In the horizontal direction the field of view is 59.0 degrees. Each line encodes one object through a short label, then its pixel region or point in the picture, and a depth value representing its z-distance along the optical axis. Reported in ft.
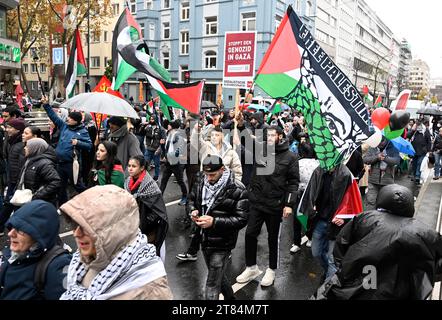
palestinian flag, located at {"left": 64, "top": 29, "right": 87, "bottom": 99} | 28.19
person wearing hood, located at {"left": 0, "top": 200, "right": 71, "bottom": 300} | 7.16
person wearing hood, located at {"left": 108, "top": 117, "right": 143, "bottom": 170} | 19.17
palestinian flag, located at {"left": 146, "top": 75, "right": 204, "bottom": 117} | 19.81
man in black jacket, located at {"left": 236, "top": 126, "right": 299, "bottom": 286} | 14.92
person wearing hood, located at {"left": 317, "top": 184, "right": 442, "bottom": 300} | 8.38
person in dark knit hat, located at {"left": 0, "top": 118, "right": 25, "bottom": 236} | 18.03
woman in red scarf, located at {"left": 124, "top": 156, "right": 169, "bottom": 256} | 12.50
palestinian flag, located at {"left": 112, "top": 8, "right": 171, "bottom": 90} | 21.47
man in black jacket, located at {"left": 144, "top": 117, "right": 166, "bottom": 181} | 32.53
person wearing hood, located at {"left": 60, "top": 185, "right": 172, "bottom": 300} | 6.33
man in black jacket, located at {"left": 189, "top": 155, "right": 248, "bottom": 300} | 11.91
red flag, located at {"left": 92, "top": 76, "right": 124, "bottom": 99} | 25.49
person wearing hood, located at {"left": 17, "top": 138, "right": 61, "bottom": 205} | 14.29
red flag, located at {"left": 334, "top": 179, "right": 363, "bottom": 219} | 13.74
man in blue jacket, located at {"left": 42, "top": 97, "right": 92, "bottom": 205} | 20.22
